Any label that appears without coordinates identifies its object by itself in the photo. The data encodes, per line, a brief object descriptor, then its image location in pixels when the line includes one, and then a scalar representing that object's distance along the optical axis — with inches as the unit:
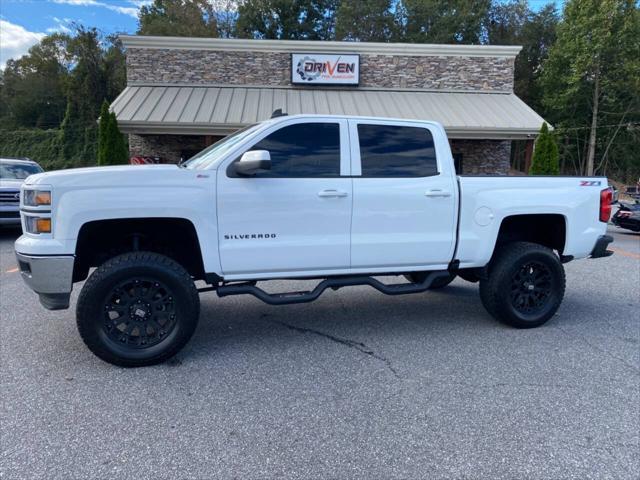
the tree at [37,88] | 1936.5
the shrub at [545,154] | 631.8
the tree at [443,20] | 1422.2
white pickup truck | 144.1
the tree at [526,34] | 1545.3
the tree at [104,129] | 580.4
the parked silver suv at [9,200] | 401.7
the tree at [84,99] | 1545.3
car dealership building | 649.0
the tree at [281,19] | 1477.6
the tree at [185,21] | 1478.8
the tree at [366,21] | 1446.9
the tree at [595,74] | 1239.2
